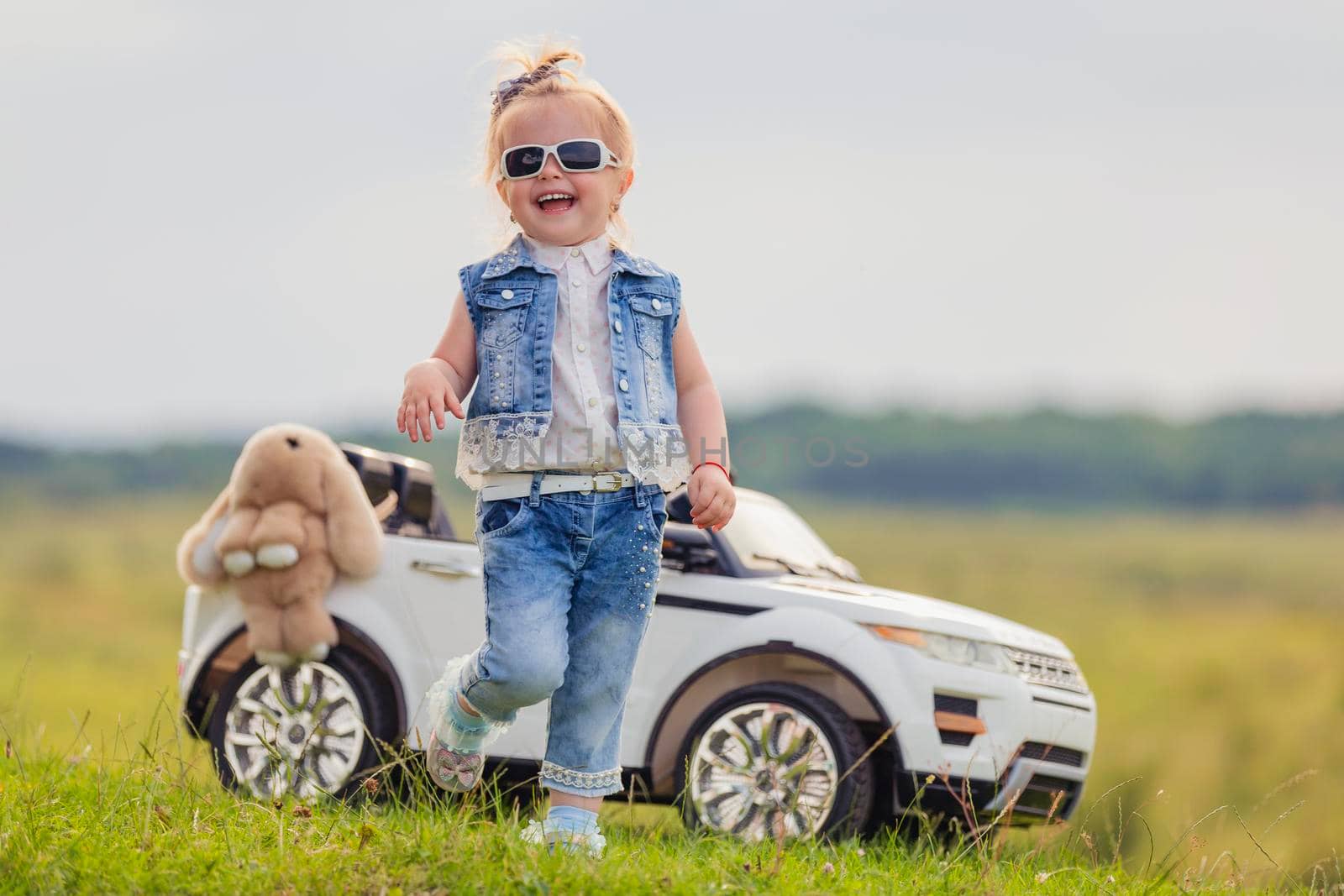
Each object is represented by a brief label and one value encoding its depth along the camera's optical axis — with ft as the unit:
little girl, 30.25
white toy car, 41.73
